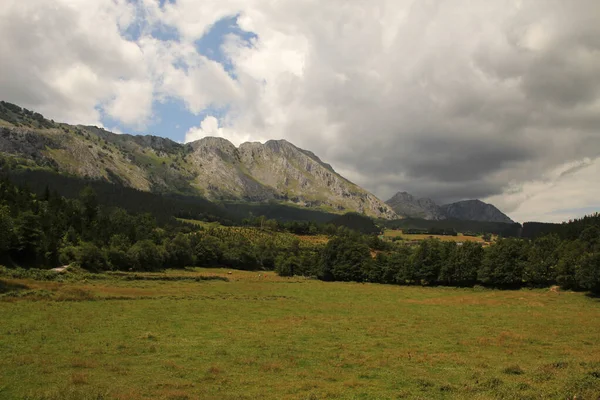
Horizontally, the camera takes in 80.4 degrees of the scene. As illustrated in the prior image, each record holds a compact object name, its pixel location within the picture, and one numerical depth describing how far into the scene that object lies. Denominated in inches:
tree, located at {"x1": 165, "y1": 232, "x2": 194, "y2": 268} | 5585.6
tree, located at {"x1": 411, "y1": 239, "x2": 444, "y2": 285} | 4515.3
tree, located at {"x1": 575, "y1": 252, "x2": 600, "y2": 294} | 2935.5
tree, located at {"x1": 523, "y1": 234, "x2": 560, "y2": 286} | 3759.8
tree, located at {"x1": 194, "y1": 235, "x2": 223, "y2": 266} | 6466.5
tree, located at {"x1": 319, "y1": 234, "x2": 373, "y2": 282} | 5118.1
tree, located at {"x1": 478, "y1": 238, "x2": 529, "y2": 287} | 3846.0
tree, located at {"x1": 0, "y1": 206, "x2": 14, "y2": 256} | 2669.8
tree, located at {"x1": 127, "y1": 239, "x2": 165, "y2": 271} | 4598.9
